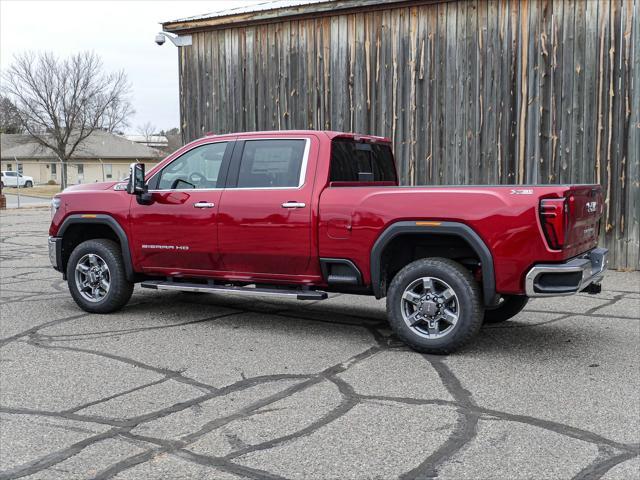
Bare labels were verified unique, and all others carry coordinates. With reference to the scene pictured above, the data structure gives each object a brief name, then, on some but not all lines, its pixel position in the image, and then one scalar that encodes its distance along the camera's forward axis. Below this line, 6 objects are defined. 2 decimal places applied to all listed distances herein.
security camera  14.24
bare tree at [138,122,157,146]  106.48
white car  64.50
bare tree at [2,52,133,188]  59.19
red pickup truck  5.69
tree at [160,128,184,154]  93.36
